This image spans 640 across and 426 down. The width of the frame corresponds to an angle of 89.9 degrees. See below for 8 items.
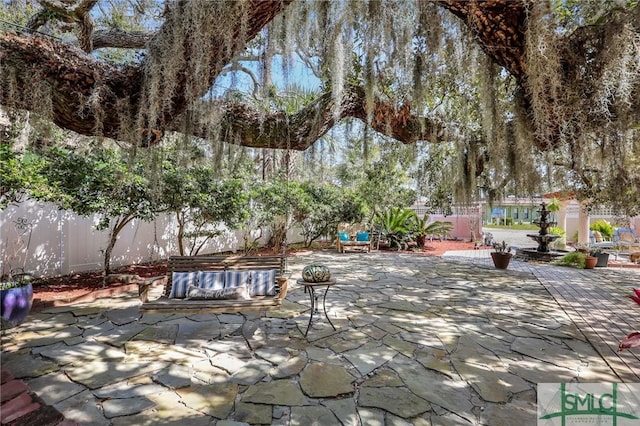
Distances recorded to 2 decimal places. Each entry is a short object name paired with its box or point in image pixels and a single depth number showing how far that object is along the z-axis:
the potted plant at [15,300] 2.93
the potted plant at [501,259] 6.74
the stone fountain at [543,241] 8.21
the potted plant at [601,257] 7.30
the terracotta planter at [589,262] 6.88
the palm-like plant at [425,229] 10.88
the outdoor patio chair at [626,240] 8.78
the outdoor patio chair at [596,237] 11.48
